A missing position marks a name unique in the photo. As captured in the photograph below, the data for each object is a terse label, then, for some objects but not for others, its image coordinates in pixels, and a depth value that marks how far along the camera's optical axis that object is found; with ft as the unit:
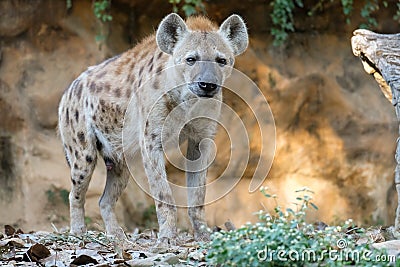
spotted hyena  35.09
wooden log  32.86
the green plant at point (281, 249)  19.15
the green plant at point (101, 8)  52.21
